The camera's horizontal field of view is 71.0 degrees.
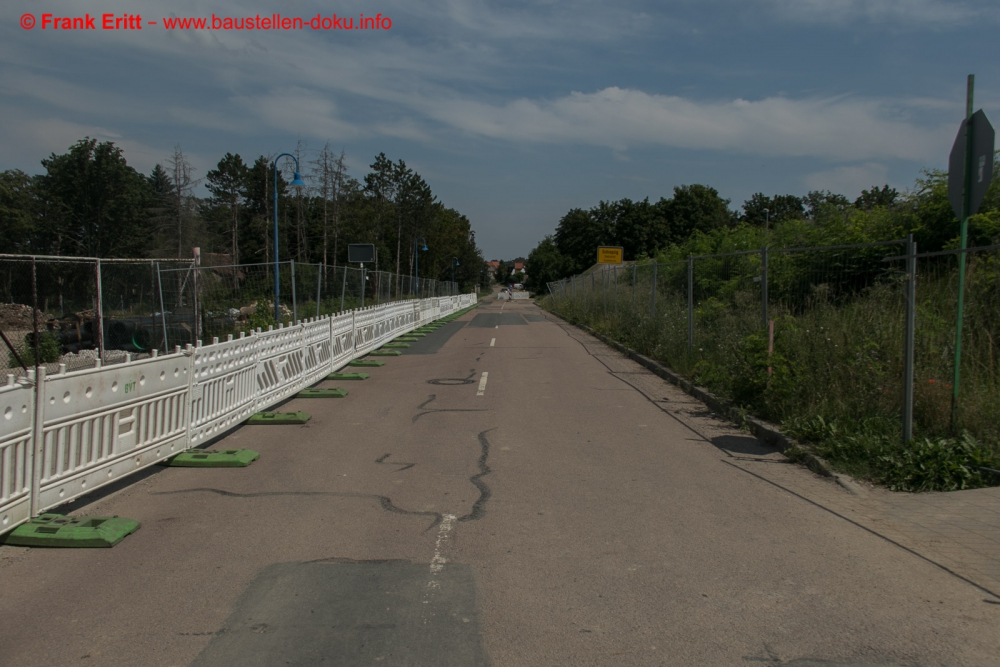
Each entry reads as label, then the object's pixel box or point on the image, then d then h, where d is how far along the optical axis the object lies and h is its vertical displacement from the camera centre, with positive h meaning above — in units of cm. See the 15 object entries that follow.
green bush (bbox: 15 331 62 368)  1323 -122
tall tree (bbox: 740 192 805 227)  8544 +1073
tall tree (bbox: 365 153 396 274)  7281 +1118
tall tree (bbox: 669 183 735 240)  7994 +919
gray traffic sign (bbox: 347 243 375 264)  2737 +145
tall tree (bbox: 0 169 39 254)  4822 +490
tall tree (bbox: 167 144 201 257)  4619 +551
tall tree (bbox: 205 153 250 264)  7312 +1136
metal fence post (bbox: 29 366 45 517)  499 -110
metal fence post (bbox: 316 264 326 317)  1785 +24
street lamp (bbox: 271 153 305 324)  1623 -17
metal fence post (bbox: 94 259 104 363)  1189 -57
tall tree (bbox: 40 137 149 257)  5212 +659
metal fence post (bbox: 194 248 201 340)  1392 -46
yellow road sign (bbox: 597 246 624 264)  4931 +255
